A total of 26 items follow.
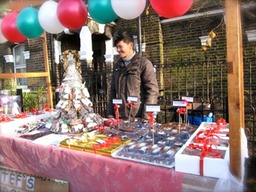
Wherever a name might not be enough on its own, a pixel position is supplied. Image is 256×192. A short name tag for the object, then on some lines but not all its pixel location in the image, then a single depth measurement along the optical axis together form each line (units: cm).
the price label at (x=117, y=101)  224
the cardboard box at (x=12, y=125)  228
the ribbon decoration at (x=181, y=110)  186
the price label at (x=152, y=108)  180
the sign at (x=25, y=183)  174
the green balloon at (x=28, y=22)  252
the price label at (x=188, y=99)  195
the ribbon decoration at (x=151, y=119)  178
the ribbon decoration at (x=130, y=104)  219
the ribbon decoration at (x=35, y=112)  292
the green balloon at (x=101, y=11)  210
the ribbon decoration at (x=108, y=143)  161
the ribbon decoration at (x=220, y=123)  181
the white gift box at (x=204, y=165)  123
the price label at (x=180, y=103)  189
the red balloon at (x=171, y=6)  177
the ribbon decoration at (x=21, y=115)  267
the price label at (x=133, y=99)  217
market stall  121
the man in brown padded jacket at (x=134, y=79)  239
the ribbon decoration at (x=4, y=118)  247
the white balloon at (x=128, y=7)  194
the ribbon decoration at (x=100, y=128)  207
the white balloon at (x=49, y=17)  240
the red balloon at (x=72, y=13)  220
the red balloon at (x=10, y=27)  271
